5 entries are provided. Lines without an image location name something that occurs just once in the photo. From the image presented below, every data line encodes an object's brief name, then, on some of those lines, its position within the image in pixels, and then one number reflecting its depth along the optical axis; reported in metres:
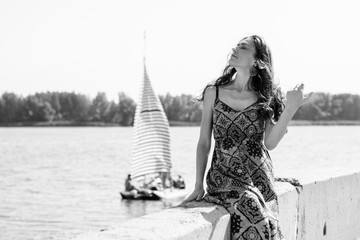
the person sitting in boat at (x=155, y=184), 46.34
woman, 4.24
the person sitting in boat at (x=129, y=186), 45.53
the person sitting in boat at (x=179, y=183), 47.31
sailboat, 50.03
